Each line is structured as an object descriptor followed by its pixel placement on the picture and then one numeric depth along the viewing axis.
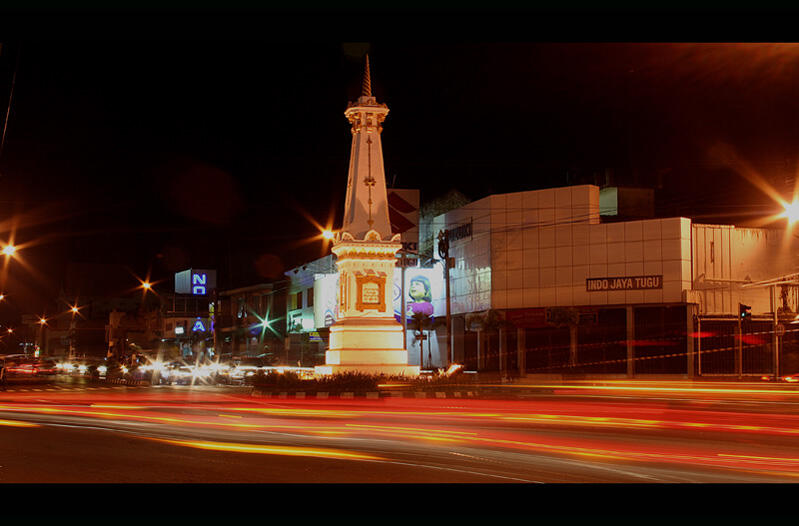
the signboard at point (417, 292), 62.31
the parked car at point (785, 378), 36.72
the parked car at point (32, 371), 53.66
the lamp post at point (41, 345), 122.83
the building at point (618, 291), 48.25
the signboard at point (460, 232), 59.66
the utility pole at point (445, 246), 41.20
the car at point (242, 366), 43.63
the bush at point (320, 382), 27.94
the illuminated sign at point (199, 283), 117.94
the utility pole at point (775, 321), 37.78
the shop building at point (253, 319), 86.19
